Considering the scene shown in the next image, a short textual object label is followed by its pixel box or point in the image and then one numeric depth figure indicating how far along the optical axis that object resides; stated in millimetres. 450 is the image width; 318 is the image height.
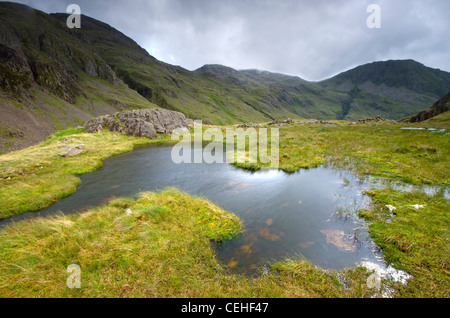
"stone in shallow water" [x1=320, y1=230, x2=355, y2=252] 9911
